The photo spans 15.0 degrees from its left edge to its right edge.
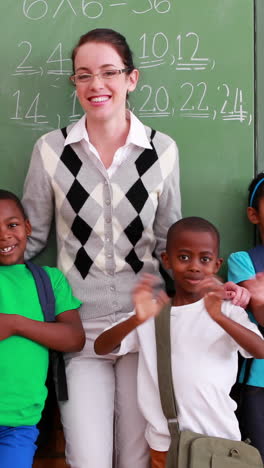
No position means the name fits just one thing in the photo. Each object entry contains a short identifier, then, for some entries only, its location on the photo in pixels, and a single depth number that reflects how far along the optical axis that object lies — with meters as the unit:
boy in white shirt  2.28
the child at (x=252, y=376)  2.44
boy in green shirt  2.32
